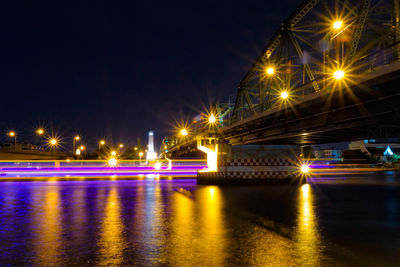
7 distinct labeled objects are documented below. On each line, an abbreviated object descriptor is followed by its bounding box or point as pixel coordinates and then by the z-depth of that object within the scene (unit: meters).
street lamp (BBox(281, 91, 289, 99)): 18.84
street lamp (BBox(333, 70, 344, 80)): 11.35
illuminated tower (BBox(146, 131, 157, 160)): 144.93
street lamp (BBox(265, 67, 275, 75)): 24.88
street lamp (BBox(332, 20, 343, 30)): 16.39
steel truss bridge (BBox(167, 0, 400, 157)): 10.93
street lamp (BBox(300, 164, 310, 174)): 26.84
